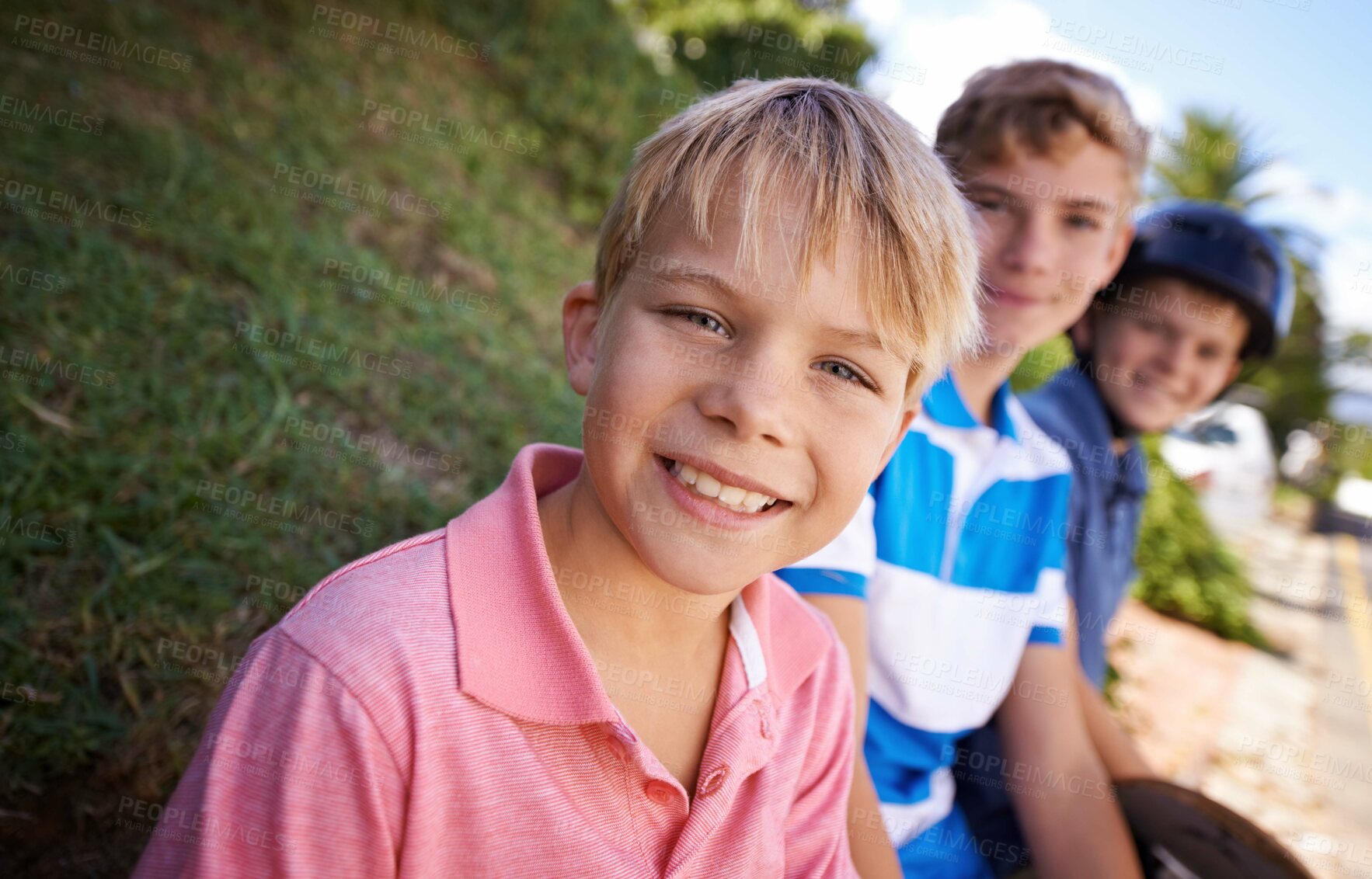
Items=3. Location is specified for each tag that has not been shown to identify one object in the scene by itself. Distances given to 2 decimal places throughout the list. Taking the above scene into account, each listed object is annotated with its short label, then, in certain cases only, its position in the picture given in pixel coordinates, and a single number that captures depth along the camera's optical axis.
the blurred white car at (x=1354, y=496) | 14.12
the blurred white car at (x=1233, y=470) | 7.04
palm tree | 9.28
